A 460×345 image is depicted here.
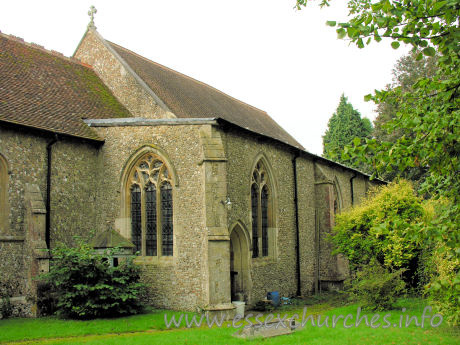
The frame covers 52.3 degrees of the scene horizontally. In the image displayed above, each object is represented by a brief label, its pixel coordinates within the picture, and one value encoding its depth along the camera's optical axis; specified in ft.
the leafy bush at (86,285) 41.42
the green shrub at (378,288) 45.91
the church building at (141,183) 44.45
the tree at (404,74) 116.37
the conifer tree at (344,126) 156.35
